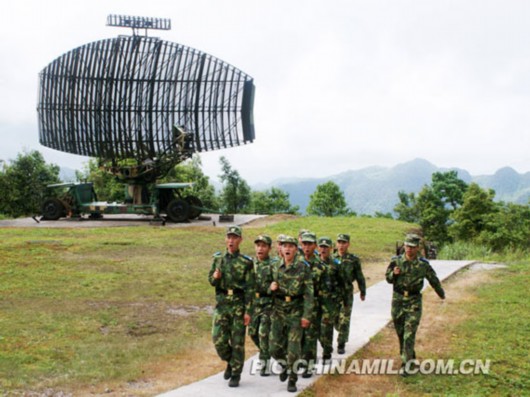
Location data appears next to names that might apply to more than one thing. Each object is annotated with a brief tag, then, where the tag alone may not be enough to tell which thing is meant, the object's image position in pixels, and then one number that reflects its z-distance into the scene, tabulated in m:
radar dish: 31.19
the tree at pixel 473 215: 47.16
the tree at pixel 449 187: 57.28
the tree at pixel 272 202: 67.27
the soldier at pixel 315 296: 8.23
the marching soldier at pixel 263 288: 8.06
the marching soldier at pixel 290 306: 7.64
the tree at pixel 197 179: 52.88
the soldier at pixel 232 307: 7.88
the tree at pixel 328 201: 66.11
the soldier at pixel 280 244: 7.99
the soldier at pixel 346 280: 9.48
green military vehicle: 30.69
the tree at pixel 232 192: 55.22
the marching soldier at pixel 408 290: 8.44
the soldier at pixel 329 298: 8.86
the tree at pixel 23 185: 45.61
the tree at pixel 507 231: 43.97
